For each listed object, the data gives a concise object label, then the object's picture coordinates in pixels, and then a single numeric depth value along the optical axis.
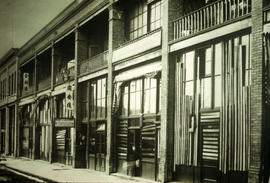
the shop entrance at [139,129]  15.54
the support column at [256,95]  9.92
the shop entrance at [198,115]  12.04
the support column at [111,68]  18.72
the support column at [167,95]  13.98
